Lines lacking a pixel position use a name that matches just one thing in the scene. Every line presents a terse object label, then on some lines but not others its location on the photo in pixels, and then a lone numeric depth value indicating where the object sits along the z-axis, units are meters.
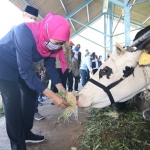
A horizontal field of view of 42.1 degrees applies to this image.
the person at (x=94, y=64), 7.71
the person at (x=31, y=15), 3.12
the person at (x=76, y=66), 6.52
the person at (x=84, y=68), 7.15
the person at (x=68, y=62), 4.43
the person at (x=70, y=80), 6.09
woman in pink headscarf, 1.81
